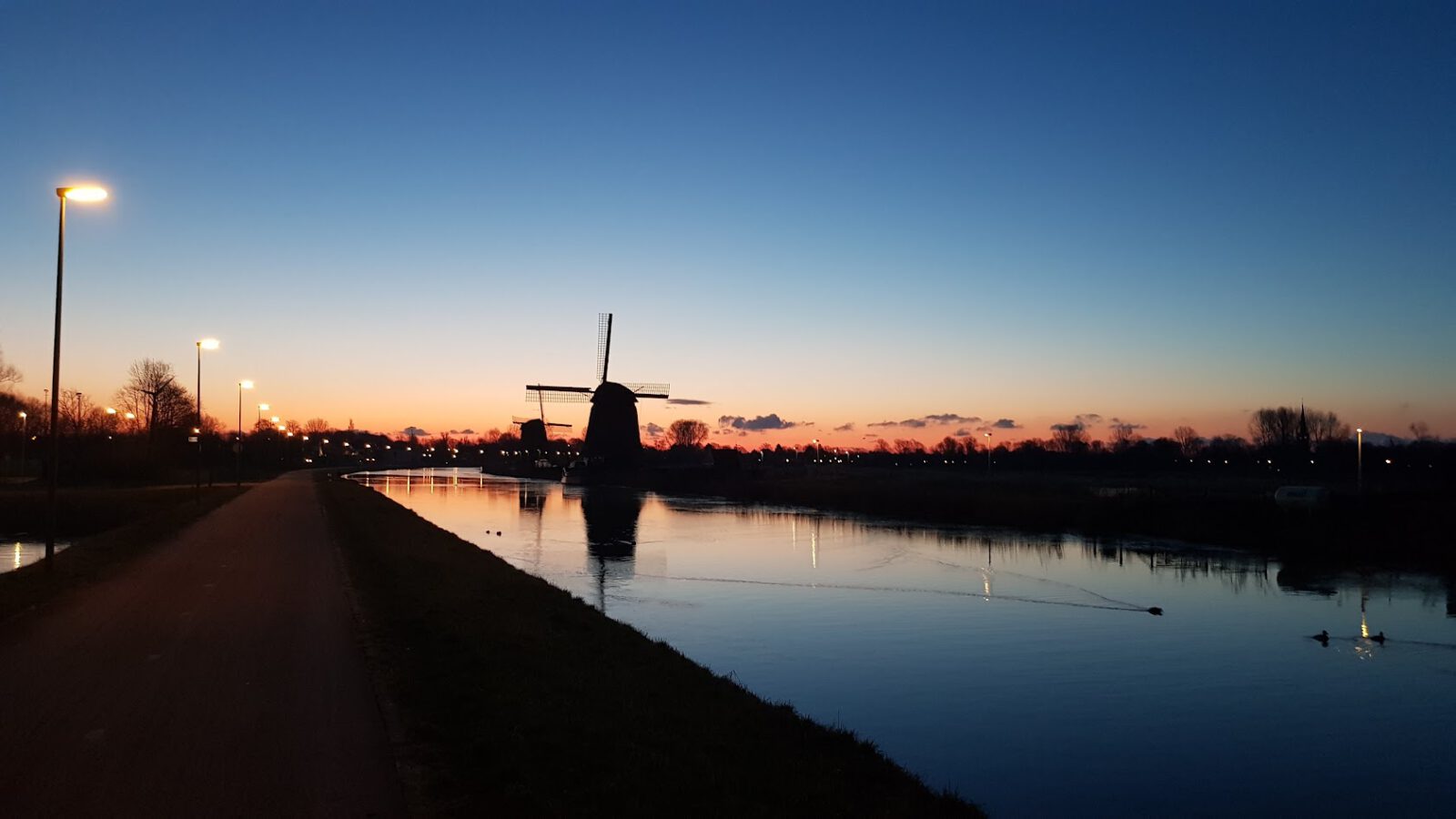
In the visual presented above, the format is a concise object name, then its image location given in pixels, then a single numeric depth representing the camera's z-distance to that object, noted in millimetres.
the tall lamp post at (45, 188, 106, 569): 19594
